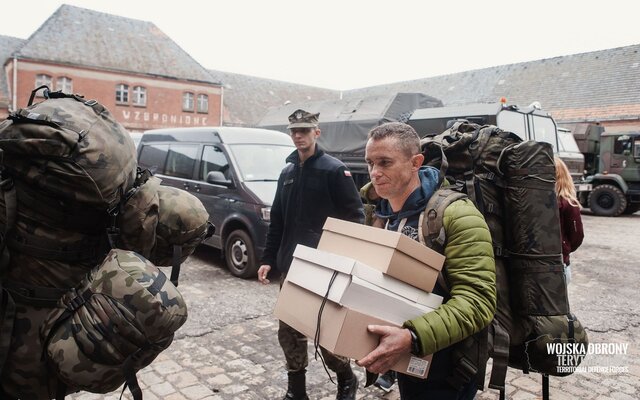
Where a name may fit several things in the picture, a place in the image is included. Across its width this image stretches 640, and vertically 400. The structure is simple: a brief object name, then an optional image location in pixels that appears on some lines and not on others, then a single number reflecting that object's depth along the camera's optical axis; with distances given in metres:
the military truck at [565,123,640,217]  15.42
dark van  6.63
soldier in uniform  3.53
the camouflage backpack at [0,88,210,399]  1.71
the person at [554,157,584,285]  4.01
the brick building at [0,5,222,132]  29.88
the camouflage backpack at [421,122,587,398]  2.03
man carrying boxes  1.60
